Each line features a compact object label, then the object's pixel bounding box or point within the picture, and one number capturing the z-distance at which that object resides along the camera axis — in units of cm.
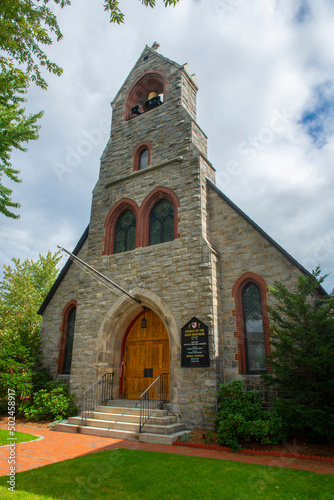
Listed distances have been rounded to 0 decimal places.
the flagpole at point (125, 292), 982
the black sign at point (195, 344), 895
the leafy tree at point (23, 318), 1150
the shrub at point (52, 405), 1038
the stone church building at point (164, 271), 930
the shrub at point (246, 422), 701
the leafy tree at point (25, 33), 627
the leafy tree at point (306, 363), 673
